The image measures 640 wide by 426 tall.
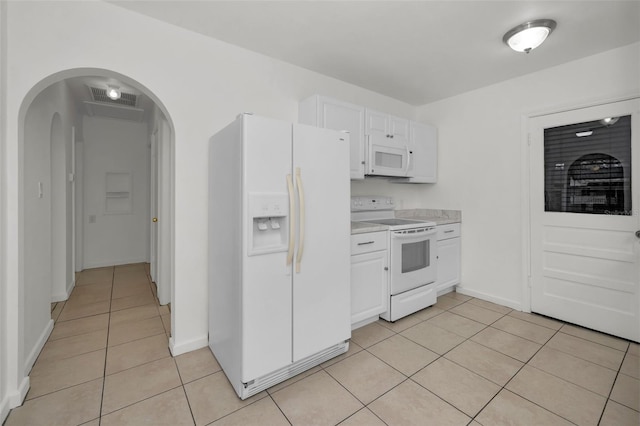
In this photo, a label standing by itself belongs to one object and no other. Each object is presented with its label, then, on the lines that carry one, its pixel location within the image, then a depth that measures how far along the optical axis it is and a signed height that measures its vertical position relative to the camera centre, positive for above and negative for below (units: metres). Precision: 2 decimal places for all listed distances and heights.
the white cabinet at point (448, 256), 3.32 -0.52
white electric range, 2.75 -0.53
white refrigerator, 1.73 -0.24
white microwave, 3.03 +0.60
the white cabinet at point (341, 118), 2.68 +0.92
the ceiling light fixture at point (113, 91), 3.48 +1.51
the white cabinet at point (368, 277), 2.51 -0.58
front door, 2.43 -0.04
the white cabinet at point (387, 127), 3.04 +0.95
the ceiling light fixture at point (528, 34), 2.09 +1.34
